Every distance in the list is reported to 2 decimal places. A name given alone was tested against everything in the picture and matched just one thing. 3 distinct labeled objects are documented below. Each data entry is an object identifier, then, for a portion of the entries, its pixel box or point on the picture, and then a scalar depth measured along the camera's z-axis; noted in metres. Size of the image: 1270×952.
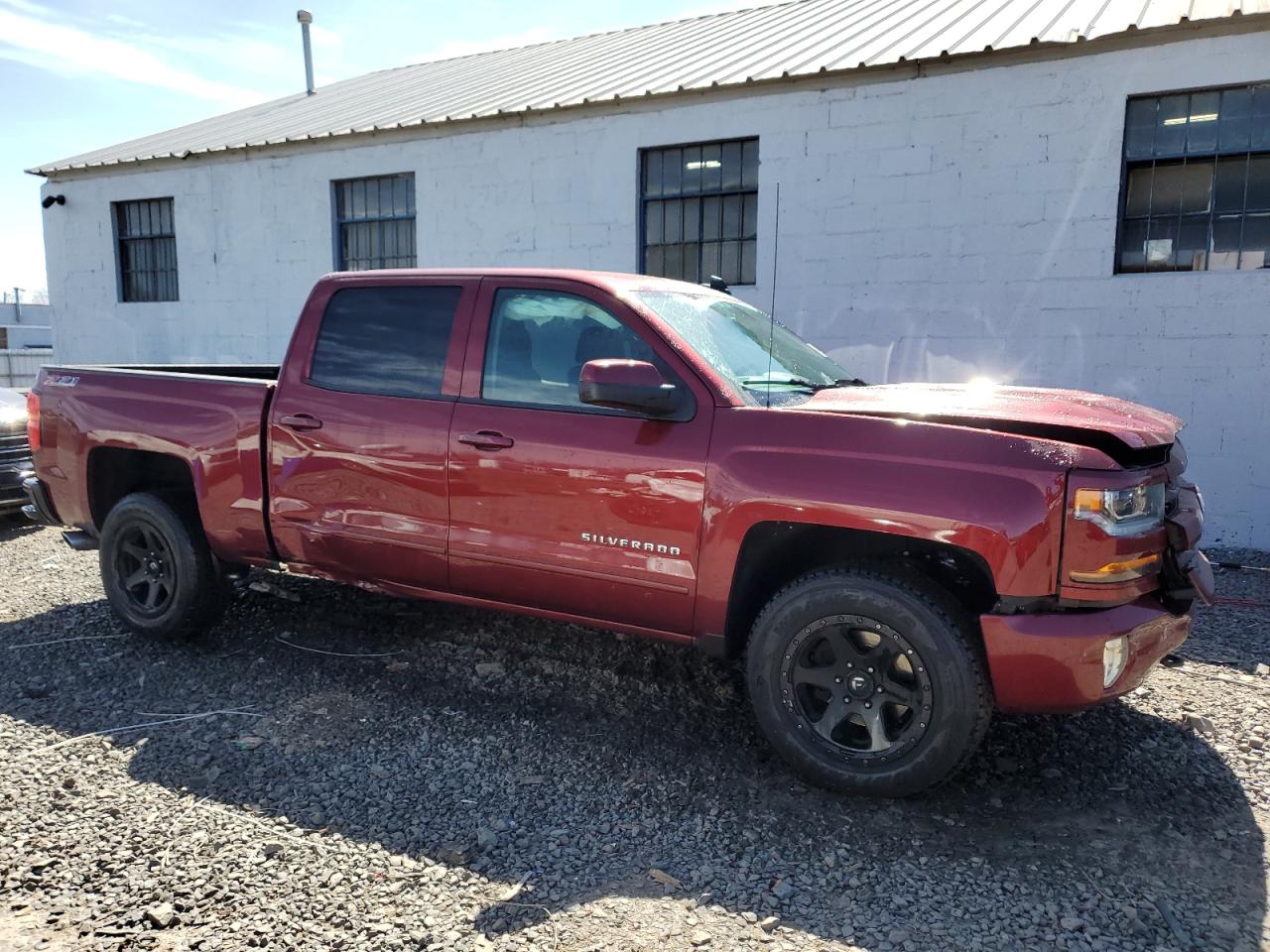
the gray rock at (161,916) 2.50
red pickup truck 2.93
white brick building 7.36
